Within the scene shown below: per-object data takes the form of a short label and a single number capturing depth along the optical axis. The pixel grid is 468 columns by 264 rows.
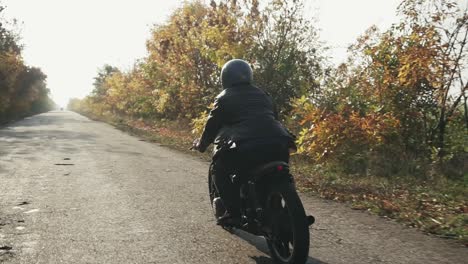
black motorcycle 3.58
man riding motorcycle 4.02
